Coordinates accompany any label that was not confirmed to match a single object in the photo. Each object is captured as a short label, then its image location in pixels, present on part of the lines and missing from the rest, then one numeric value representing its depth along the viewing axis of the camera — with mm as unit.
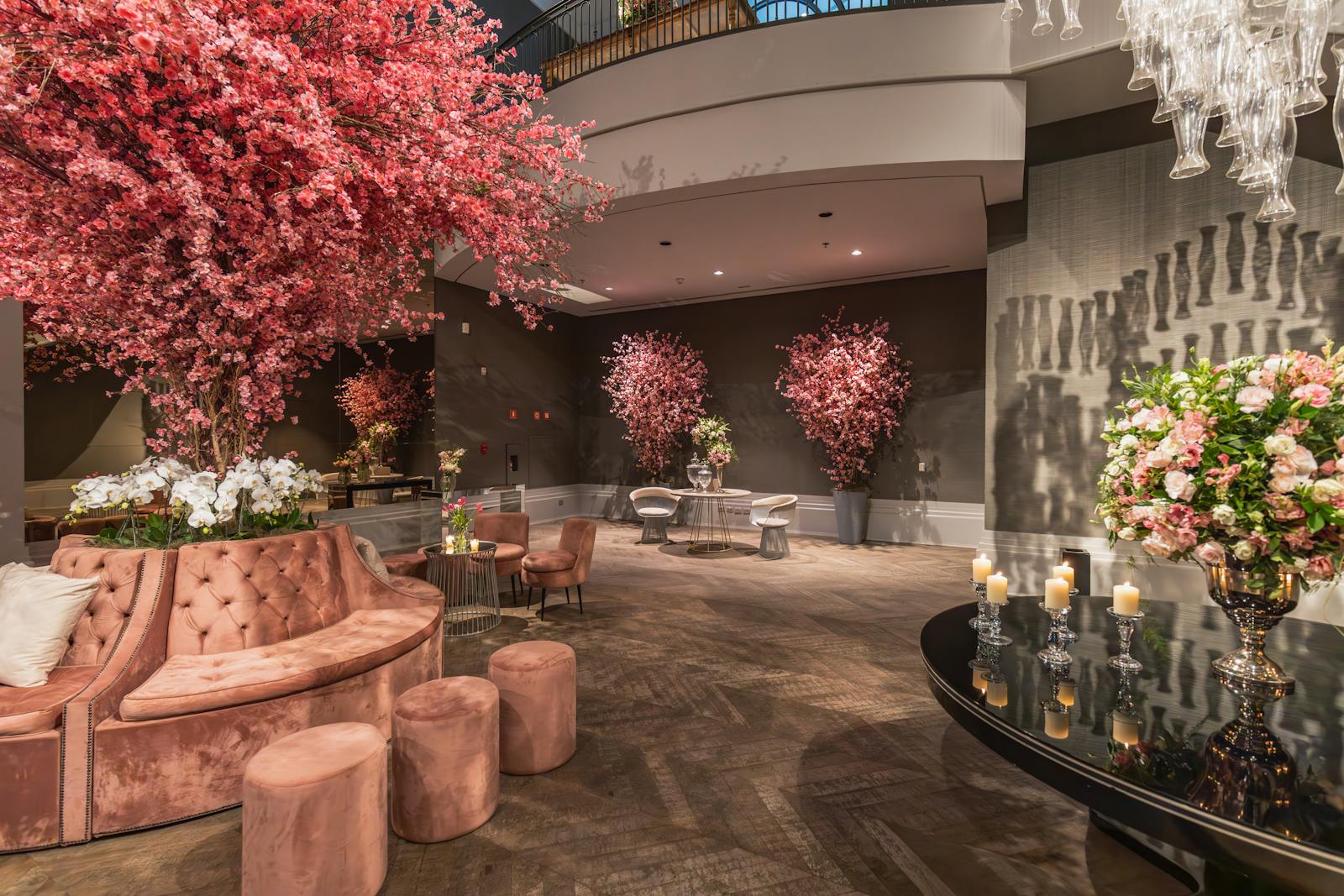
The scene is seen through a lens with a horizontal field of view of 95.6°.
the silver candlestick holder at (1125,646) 1934
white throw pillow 2396
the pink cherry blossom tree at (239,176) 2074
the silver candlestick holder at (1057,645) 2002
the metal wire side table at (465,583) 4594
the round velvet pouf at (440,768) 2213
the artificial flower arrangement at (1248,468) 1566
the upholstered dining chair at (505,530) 5688
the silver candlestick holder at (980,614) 2314
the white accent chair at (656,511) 8062
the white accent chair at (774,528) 7469
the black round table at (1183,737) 1178
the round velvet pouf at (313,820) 1771
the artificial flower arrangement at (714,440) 8227
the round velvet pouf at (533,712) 2650
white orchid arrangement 2850
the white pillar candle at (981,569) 2412
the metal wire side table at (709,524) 7387
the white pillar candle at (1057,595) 2066
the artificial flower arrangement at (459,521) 4648
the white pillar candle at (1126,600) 2021
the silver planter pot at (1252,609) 1706
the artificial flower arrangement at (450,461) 7918
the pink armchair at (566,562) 4969
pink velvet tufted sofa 2227
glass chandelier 2848
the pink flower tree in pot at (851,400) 8109
